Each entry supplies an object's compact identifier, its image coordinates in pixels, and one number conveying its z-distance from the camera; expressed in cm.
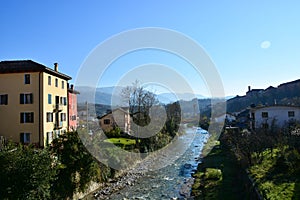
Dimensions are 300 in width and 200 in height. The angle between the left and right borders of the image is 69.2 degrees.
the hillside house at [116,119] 3486
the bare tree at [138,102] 3171
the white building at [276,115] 2820
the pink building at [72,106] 2619
